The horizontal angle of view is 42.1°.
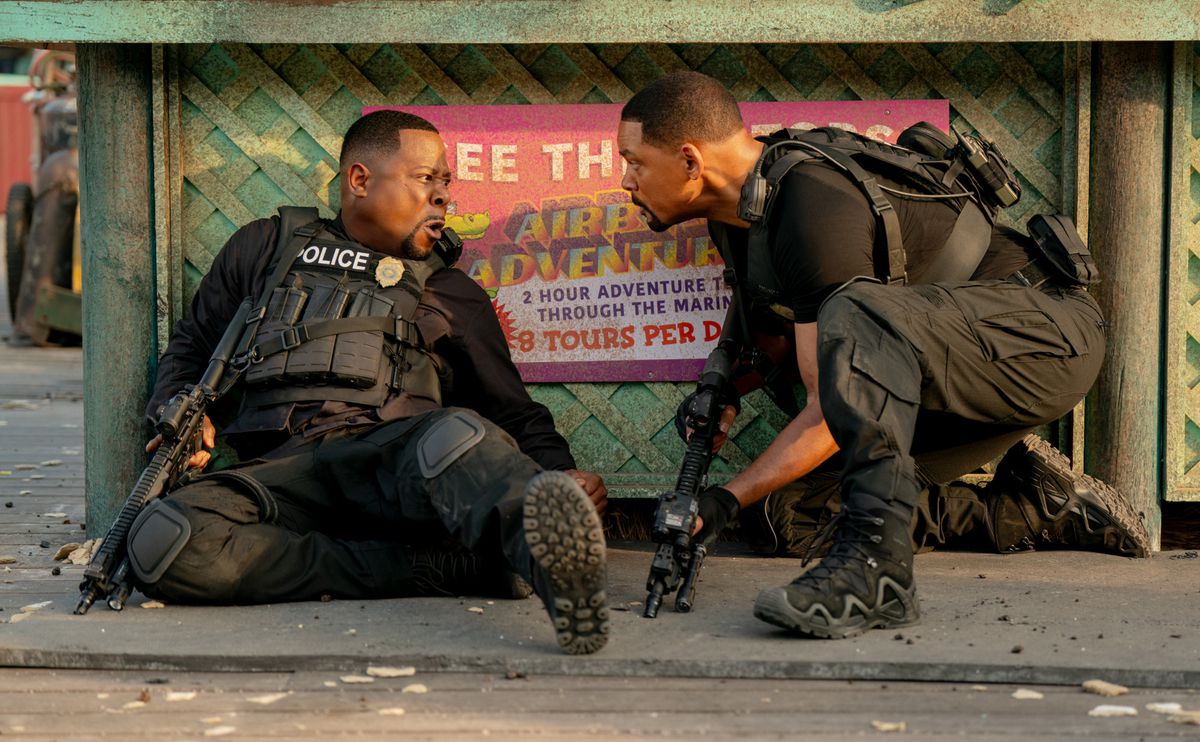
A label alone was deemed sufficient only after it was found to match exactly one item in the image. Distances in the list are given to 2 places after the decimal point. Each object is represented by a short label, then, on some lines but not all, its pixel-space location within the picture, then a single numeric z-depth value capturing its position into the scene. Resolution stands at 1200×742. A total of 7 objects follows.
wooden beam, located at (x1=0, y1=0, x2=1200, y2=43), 3.99
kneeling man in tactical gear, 3.24
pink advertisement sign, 4.23
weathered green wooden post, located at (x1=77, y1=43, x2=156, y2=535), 4.20
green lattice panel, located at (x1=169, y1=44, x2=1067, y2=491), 4.21
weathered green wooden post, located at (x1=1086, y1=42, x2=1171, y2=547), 4.13
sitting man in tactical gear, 3.44
